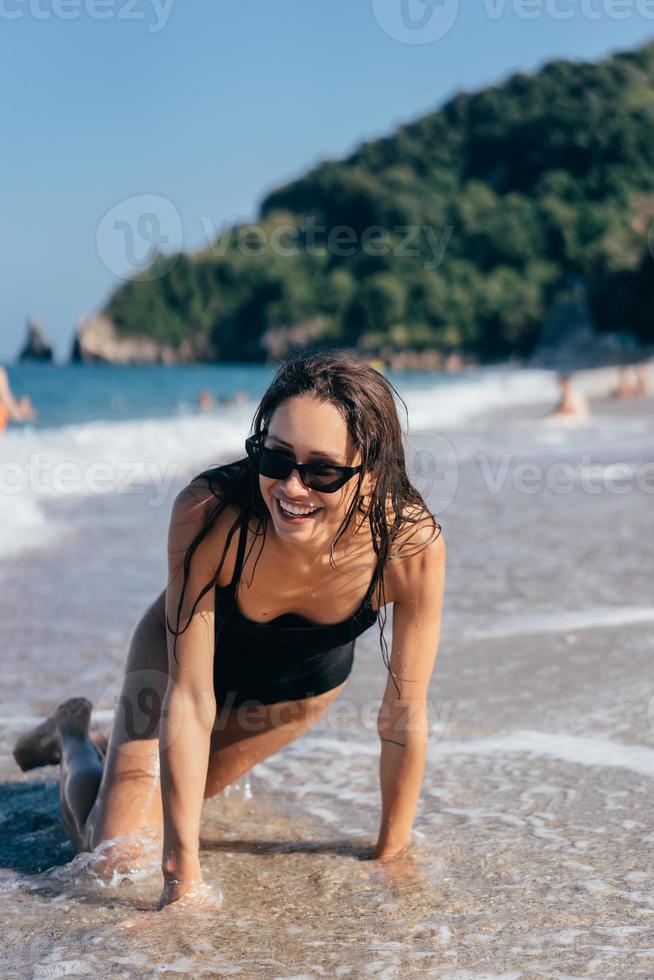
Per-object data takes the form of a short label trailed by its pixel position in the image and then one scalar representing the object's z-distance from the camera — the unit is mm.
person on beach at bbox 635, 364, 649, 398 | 34969
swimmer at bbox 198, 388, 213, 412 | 36188
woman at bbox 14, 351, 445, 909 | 2557
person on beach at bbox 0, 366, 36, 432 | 14466
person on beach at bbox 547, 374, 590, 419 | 22703
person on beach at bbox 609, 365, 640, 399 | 34219
